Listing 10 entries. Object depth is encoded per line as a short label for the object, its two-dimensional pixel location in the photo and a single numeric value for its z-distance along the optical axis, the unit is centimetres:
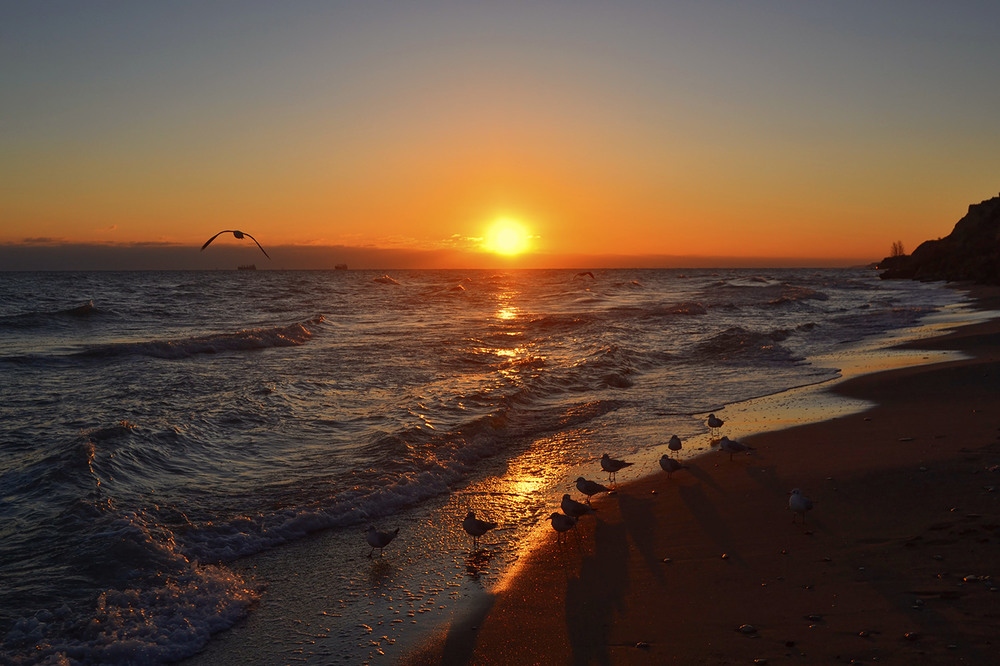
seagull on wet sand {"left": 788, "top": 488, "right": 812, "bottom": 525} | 674
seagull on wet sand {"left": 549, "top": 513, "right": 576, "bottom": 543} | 720
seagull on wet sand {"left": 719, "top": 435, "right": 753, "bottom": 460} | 970
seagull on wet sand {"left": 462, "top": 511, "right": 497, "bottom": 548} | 706
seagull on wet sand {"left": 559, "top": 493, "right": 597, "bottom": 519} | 754
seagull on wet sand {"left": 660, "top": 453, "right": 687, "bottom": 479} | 916
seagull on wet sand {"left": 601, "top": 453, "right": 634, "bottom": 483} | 918
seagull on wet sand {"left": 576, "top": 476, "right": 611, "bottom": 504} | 840
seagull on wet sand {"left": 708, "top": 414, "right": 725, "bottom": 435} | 1130
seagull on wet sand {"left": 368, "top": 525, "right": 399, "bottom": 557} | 702
